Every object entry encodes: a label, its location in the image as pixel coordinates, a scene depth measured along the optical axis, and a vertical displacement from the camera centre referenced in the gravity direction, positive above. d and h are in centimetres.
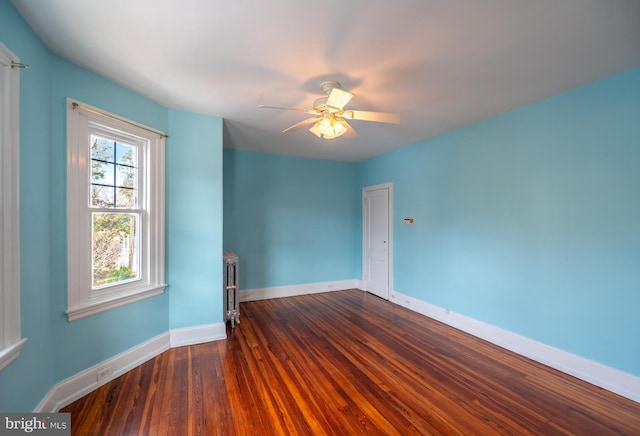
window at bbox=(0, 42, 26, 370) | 138 +7
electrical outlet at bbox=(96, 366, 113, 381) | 209 -130
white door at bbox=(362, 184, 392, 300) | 451 -41
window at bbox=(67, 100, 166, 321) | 198 +7
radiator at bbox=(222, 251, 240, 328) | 330 -93
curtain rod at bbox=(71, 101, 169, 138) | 197 +90
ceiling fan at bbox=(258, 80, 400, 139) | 208 +86
